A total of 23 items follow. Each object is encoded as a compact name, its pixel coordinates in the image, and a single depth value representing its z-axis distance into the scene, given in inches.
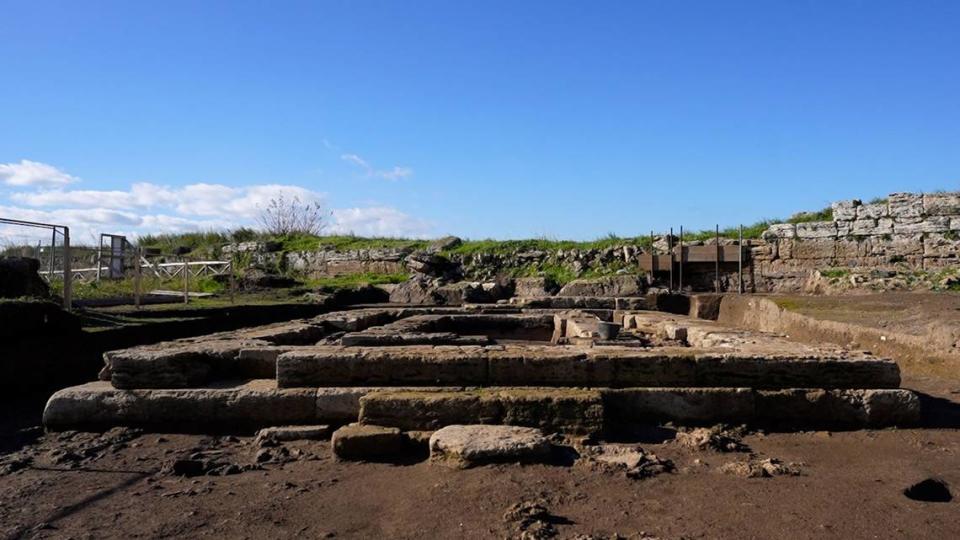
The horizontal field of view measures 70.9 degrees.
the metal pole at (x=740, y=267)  697.3
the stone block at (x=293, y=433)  185.9
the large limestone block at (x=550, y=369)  200.4
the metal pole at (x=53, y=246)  435.1
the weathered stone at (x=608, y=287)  705.8
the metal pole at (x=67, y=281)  385.1
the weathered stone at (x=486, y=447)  157.2
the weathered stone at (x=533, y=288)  736.3
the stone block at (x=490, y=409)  179.6
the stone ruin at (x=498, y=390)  183.5
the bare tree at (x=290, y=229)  1351.5
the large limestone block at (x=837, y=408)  190.1
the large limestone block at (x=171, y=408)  199.0
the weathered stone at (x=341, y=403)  194.2
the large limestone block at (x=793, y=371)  196.1
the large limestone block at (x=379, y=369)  203.3
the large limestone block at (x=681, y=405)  192.4
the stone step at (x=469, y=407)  181.9
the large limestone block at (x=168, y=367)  209.2
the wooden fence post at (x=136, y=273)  481.1
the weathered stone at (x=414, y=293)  728.3
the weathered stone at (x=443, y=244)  920.3
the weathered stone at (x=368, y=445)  169.3
